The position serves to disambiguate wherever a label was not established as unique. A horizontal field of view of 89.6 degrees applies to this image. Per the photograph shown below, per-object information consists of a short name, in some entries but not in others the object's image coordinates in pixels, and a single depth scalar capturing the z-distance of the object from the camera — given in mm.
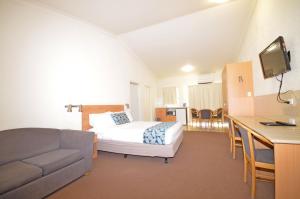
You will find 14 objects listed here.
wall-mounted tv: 1986
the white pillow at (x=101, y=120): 3387
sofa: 1585
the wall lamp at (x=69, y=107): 3037
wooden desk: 1170
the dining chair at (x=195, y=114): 6441
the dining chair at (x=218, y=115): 6014
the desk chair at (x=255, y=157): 1563
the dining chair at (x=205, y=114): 6039
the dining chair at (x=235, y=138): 2688
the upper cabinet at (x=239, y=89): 3713
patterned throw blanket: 2758
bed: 2750
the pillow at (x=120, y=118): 3707
